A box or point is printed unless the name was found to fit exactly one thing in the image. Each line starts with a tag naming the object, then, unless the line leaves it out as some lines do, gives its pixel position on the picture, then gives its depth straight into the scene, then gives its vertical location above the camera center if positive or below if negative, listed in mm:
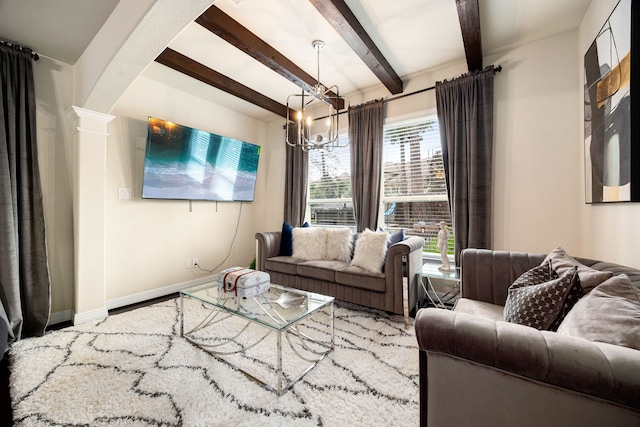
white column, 2416 +56
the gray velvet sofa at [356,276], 2350 -637
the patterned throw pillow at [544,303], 1101 -403
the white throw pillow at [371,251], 2559 -386
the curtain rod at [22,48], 2122 +1405
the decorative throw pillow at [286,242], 3328 -361
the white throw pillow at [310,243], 3129 -368
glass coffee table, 1625 -986
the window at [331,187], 3730 +385
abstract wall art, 1370 +619
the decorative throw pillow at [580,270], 1079 -276
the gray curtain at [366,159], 3240 +678
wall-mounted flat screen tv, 2971 +646
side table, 2579 -850
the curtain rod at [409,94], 2968 +1410
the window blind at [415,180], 3025 +395
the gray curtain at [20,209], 2037 +63
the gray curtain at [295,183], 3936 +468
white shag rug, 1317 -1007
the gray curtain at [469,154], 2596 +591
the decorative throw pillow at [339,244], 3020 -364
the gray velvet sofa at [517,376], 700 -496
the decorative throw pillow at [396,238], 2711 -265
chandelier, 3666 +1421
